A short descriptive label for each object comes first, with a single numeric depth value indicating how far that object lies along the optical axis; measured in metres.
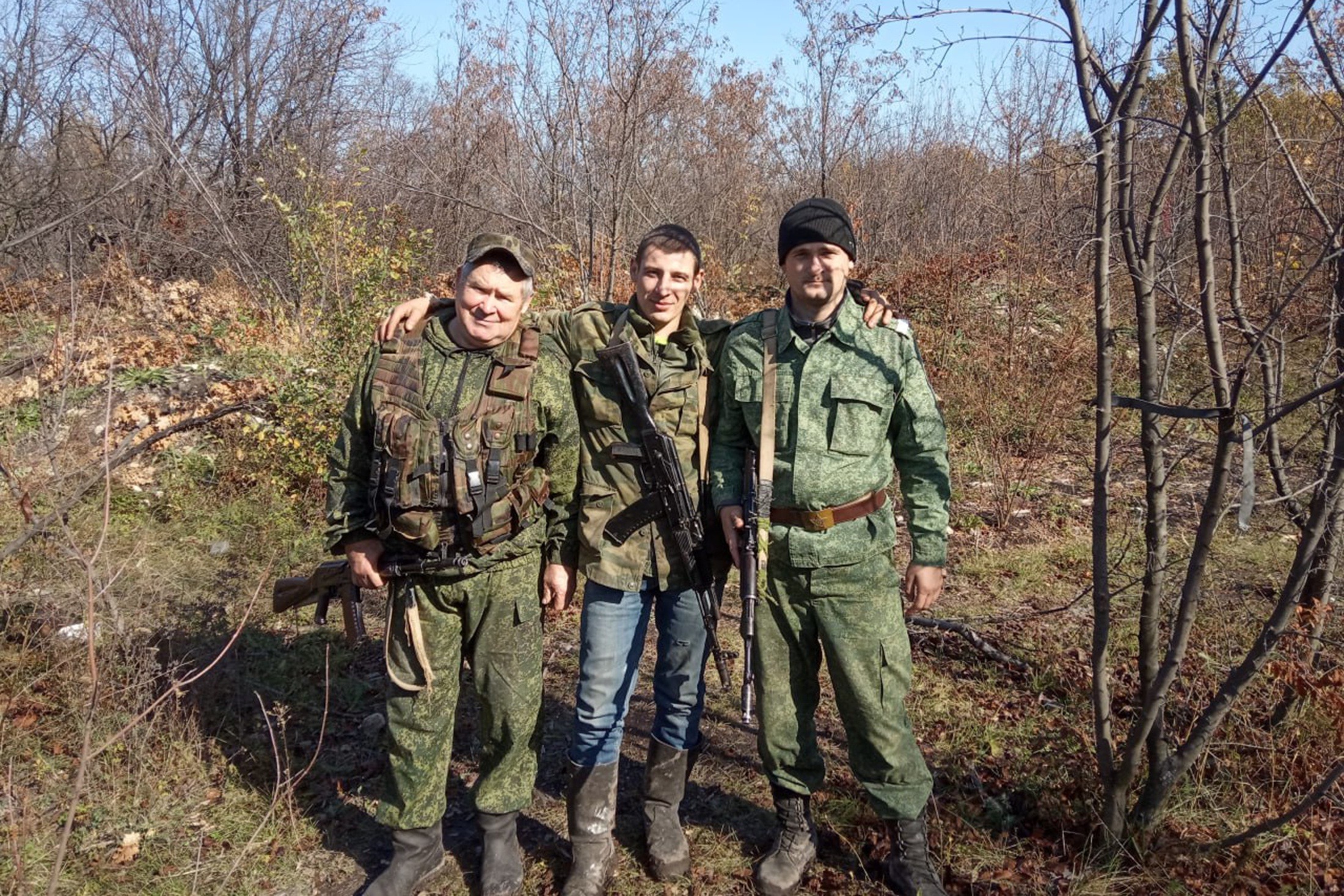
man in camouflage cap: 2.72
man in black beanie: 2.73
